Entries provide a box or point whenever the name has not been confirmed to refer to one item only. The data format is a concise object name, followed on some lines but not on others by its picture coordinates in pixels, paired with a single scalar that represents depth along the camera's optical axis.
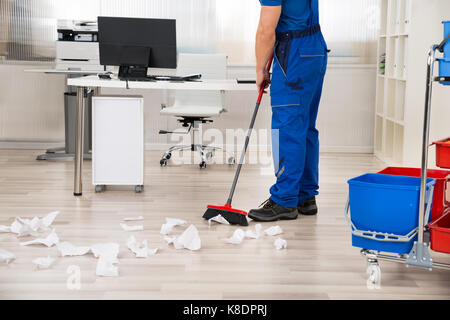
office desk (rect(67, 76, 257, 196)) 3.49
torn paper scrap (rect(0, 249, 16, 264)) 2.50
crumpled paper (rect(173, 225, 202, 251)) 2.70
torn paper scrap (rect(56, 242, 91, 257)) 2.58
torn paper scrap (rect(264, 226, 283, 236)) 2.96
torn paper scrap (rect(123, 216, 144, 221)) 3.21
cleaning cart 2.10
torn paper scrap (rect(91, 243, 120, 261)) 2.55
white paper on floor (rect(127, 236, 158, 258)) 2.59
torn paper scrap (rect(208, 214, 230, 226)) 3.13
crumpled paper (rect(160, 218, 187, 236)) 2.96
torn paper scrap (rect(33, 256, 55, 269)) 2.43
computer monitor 3.64
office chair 4.96
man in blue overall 3.04
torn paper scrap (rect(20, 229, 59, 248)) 2.72
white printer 5.18
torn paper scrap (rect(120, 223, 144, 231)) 3.01
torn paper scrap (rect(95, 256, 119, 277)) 2.34
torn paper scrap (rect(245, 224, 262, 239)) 2.91
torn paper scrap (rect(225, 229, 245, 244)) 2.81
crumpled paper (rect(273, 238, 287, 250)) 2.74
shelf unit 4.81
